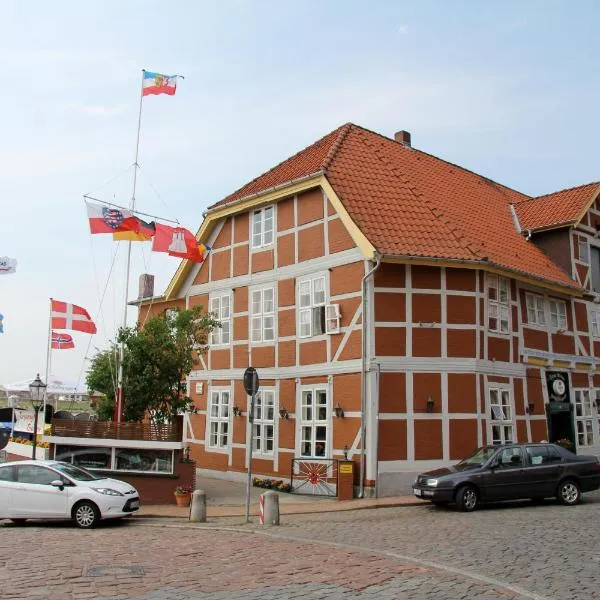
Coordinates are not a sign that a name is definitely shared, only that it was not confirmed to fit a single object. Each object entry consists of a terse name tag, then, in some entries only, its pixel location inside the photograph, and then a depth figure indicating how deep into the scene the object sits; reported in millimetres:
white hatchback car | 13961
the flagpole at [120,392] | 18734
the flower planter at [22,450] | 21797
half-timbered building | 18656
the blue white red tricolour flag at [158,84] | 21656
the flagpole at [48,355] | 25047
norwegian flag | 30562
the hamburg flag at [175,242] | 20125
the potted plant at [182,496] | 16875
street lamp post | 20844
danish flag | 22516
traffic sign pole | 14570
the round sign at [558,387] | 22188
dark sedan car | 15422
